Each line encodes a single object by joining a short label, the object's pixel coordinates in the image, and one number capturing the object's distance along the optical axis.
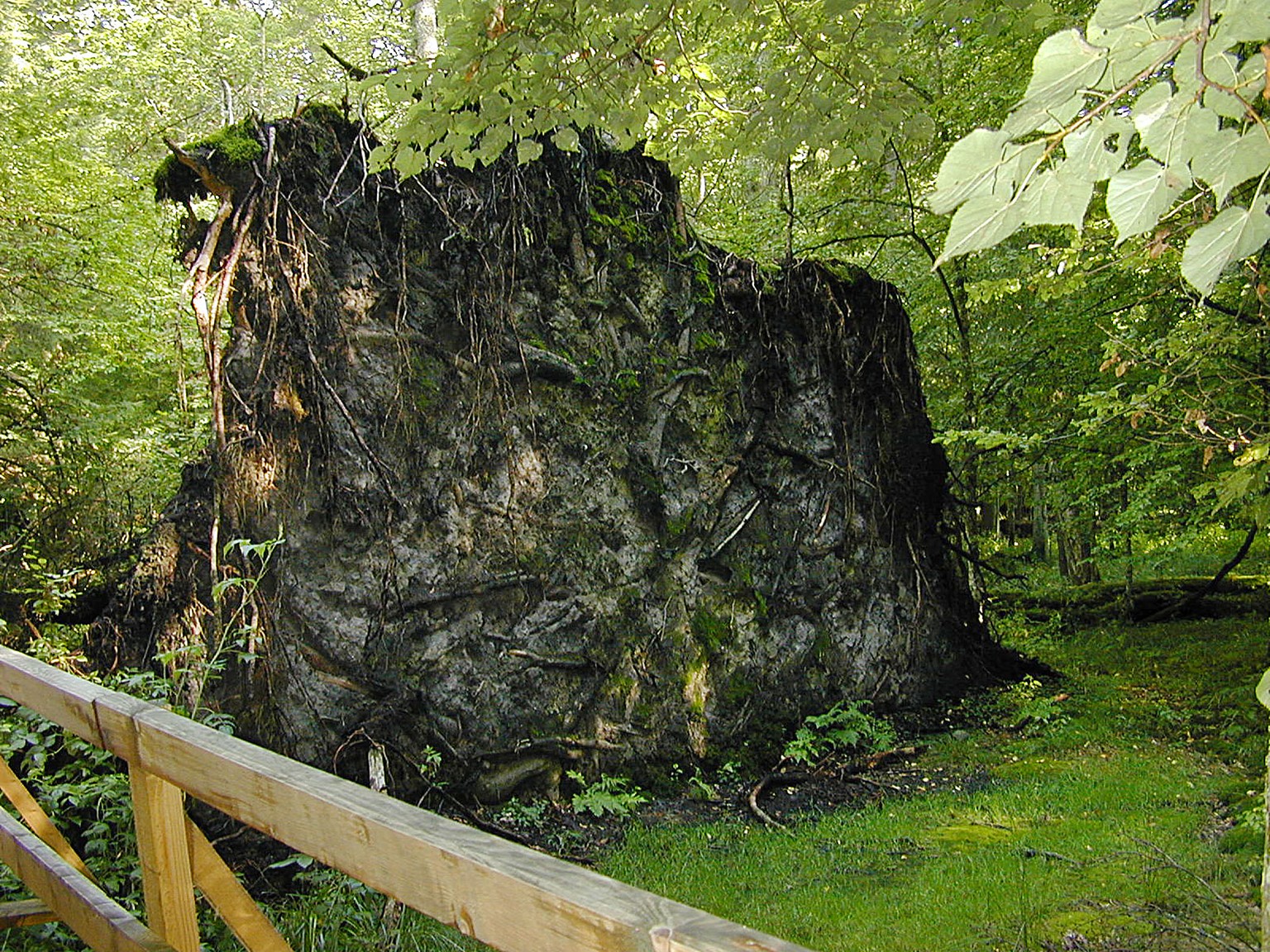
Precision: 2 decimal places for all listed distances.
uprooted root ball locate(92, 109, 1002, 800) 4.97
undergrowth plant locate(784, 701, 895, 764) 6.21
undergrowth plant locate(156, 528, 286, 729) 4.48
